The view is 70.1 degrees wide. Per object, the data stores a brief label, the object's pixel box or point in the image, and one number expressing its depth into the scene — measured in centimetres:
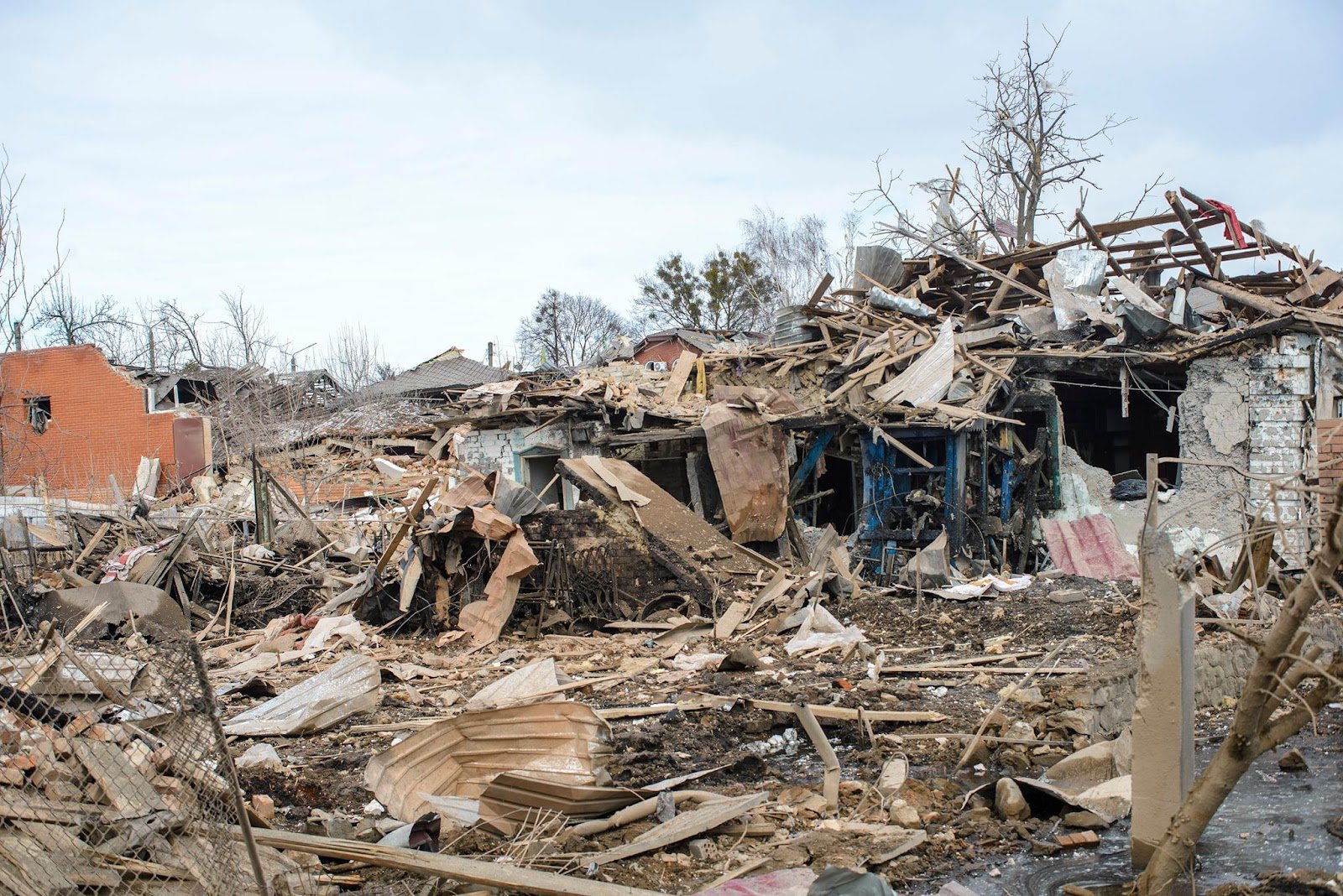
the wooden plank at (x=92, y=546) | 1247
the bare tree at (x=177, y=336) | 3384
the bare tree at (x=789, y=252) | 4191
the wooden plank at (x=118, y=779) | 394
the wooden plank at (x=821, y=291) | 1506
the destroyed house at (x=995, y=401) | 1234
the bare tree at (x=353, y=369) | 3659
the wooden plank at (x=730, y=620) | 908
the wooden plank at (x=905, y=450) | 1195
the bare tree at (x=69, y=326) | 3347
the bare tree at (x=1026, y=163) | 2358
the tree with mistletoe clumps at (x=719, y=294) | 4081
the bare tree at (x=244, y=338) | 3303
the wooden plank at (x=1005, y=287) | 1464
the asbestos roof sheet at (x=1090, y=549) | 1218
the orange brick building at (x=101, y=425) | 2722
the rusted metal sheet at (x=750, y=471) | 1285
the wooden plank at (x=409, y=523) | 1054
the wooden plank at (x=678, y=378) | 1548
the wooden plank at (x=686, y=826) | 436
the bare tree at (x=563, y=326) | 4634
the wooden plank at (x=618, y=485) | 1048
